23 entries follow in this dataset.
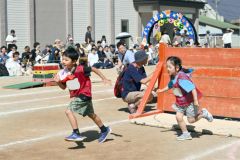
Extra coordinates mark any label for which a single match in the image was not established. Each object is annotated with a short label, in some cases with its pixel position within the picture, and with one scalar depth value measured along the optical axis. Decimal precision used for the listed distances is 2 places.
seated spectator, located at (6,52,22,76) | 19.41
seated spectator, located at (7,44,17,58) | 20.27
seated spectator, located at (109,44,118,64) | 26.38
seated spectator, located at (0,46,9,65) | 20.02
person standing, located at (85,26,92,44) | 27.49
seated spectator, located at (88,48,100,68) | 23.33
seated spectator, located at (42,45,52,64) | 21.29
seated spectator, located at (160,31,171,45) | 23.29
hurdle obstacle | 8.95
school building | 28.39
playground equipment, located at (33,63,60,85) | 16.19
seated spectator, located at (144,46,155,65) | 26.29
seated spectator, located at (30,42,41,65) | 22.36
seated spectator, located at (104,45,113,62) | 25.37
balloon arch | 20.61
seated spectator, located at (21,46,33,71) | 21.42
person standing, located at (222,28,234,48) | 28.28
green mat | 15.23
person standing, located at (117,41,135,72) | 11.80
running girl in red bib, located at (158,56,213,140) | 7.59
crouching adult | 9.69
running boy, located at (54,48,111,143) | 7.17
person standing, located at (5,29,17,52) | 25.03
